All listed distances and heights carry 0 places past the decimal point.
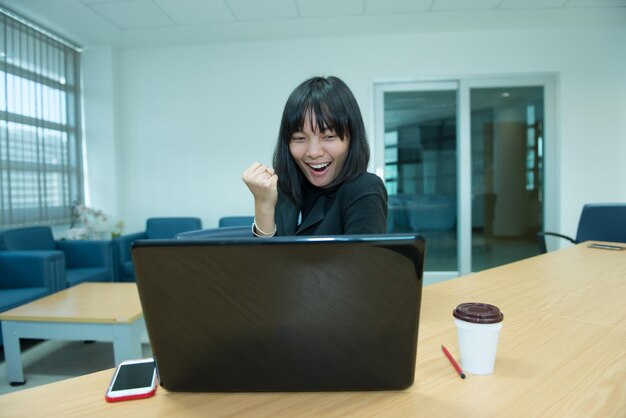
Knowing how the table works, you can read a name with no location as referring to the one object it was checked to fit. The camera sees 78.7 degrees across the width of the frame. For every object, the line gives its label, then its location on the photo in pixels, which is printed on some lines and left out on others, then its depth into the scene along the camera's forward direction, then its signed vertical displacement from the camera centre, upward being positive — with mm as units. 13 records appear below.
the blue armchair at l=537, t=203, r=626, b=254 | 2684 -205
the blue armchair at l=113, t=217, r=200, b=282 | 4191 -282
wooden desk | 540 -303
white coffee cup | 614 -229
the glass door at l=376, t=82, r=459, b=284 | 4270 +451
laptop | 457 -135
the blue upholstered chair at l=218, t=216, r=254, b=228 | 4134 -222
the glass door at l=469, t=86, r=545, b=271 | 4215 +275
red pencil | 643 -293
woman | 924 +87
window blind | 3471 +752
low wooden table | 1947 -640
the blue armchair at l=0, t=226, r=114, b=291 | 2822 -443
